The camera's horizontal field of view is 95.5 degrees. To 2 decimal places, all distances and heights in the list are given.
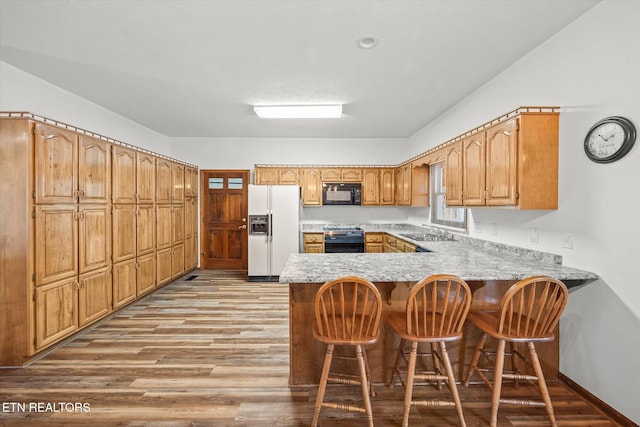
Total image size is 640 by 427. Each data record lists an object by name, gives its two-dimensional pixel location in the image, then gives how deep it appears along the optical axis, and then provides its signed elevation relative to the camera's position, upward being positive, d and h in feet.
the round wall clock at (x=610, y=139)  5.89 +1.50
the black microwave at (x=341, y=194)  18.83 +0.92
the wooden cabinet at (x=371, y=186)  19.12 +1.47
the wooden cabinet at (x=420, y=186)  15.89 +1.24
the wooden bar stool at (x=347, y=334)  5.68 -2.58
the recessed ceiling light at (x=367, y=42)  7.83 +4.58
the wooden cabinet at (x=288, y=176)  18.93 +2.08
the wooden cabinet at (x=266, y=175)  18.92 +2.14
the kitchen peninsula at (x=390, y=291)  6.76 -2.09
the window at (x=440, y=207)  13.57 +0.09
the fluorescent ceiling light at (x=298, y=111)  12.88 +4.40
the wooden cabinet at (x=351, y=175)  19.11 +2.19
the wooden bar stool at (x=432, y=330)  5.73 -2.54
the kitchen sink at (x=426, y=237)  13.77 -1.41
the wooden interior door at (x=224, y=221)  19.88 -0.92
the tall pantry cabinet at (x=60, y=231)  8.04 -0.79
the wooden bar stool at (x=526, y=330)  5.78 -2.56
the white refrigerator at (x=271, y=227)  16.97 -1.12
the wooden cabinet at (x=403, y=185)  16.55 +1.42
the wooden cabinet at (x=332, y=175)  19.06 +2.18
